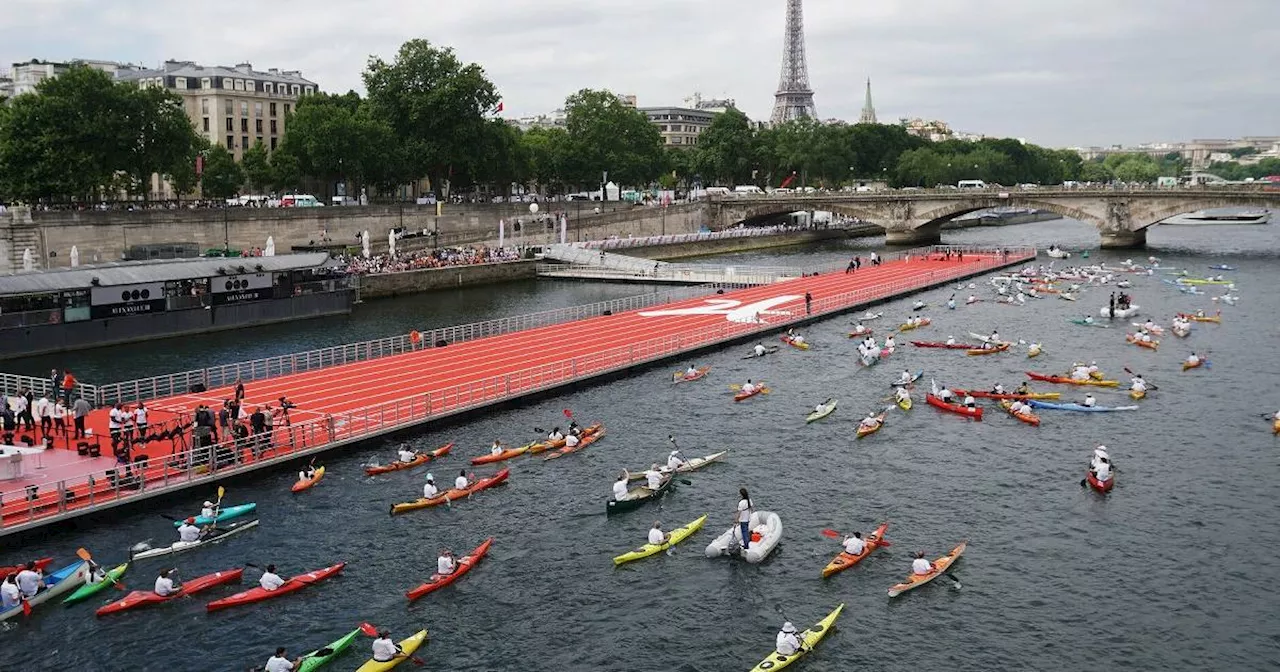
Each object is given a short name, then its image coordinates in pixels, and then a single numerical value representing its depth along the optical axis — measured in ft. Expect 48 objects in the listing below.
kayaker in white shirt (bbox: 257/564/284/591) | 103.45
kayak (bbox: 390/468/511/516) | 126.11
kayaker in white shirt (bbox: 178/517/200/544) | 113.50
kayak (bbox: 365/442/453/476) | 137.59
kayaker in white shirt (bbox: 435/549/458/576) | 107.55
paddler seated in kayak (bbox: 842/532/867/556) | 113.60
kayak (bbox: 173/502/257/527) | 117.60
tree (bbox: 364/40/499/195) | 437.99
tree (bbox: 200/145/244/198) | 442.91
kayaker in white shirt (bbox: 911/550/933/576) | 108.99
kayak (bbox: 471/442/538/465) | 143.74
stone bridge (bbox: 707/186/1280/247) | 424.46
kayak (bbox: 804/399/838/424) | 169.89
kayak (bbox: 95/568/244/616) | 99.71
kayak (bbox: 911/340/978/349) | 233.14
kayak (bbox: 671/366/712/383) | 197.16
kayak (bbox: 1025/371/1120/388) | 194.49
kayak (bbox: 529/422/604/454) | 149.28
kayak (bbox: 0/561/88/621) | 101.04
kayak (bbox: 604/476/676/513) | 127.44
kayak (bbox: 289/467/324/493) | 131.23
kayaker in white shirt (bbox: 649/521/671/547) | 116.67
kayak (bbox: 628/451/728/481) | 139.23
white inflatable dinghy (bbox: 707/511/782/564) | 114.21
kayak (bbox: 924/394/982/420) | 173.37
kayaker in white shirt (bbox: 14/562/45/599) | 99.71
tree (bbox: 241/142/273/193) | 450.71
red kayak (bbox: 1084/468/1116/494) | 135.74
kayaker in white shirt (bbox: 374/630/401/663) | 91.15
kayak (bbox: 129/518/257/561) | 110.73
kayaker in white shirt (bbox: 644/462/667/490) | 132.36
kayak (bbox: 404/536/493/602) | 104.73
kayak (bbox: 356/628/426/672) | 90.73
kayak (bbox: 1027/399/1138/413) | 177.27
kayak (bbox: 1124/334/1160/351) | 231.71
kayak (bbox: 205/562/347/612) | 101.24
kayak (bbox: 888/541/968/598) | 106.73
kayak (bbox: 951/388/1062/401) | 183.32
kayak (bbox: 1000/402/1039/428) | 169.00
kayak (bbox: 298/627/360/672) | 89.71
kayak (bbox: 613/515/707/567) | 113.80
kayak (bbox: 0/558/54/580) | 102.99
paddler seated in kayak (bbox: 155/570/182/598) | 101.91
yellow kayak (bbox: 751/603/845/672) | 92.02
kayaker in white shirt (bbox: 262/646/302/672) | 86.79
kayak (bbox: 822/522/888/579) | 110.83
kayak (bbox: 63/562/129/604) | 101.81
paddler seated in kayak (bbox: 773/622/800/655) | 93.15
